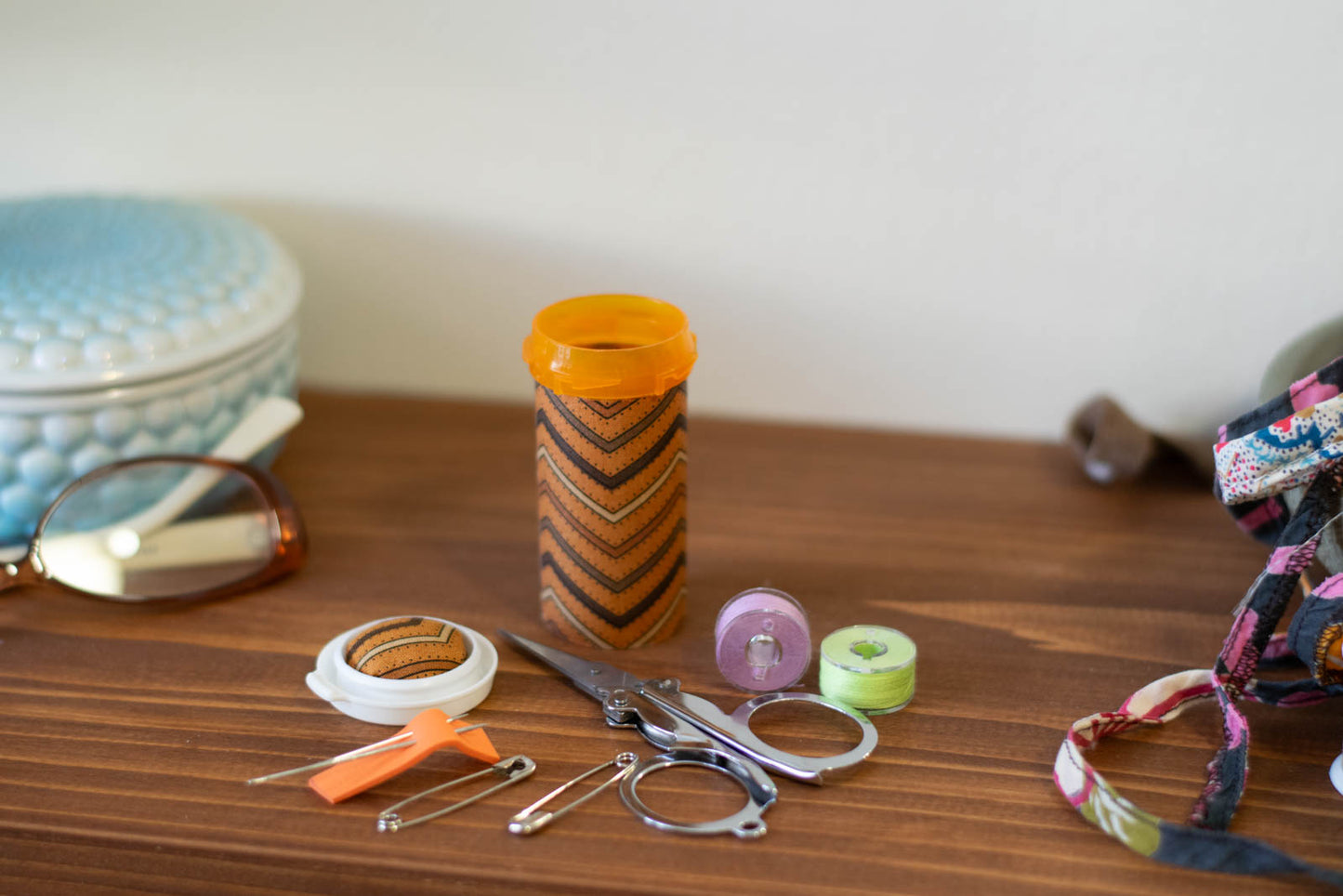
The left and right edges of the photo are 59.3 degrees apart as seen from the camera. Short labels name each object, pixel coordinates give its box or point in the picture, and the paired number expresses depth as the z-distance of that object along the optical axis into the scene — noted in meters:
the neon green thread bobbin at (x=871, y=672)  0.49
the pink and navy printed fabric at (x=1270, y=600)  0.46
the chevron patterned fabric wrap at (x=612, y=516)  0.52
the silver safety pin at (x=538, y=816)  0.43
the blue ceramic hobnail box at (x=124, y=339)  0.57
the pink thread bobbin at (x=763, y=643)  0.50
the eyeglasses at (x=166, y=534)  0.58
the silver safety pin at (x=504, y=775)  0.43
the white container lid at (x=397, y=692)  0.49
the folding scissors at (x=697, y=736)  0.44
